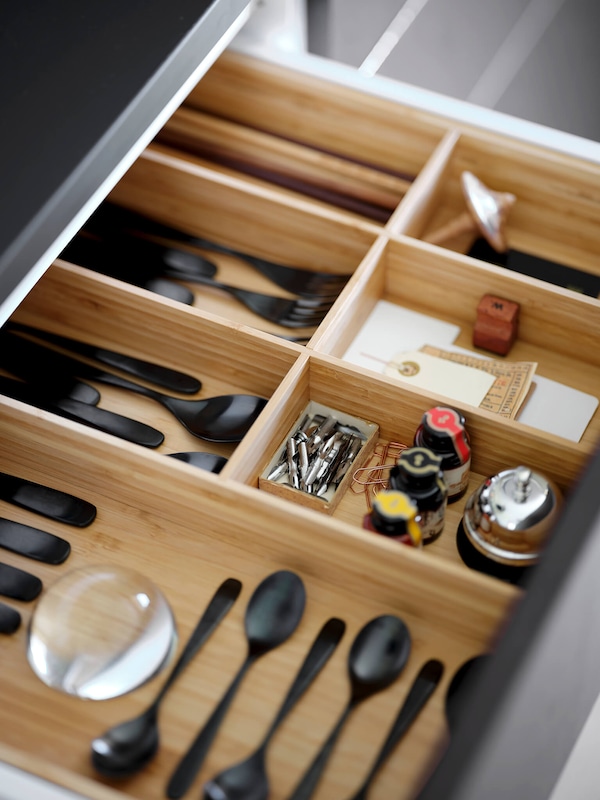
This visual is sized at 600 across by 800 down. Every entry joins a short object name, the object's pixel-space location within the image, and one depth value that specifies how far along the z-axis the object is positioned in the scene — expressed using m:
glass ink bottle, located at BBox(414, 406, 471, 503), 1.03
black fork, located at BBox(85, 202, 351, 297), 1.41
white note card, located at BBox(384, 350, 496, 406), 1.26
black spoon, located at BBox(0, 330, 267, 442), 1.20
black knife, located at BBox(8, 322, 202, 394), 1.26
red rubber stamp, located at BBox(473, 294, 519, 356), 1.30
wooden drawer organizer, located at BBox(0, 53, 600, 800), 0.93
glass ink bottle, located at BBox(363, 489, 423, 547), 0.95
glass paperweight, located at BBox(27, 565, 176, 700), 0.95
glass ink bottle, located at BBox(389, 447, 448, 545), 0.97
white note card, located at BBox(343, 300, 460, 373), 1.33
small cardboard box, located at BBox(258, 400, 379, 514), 1.10
